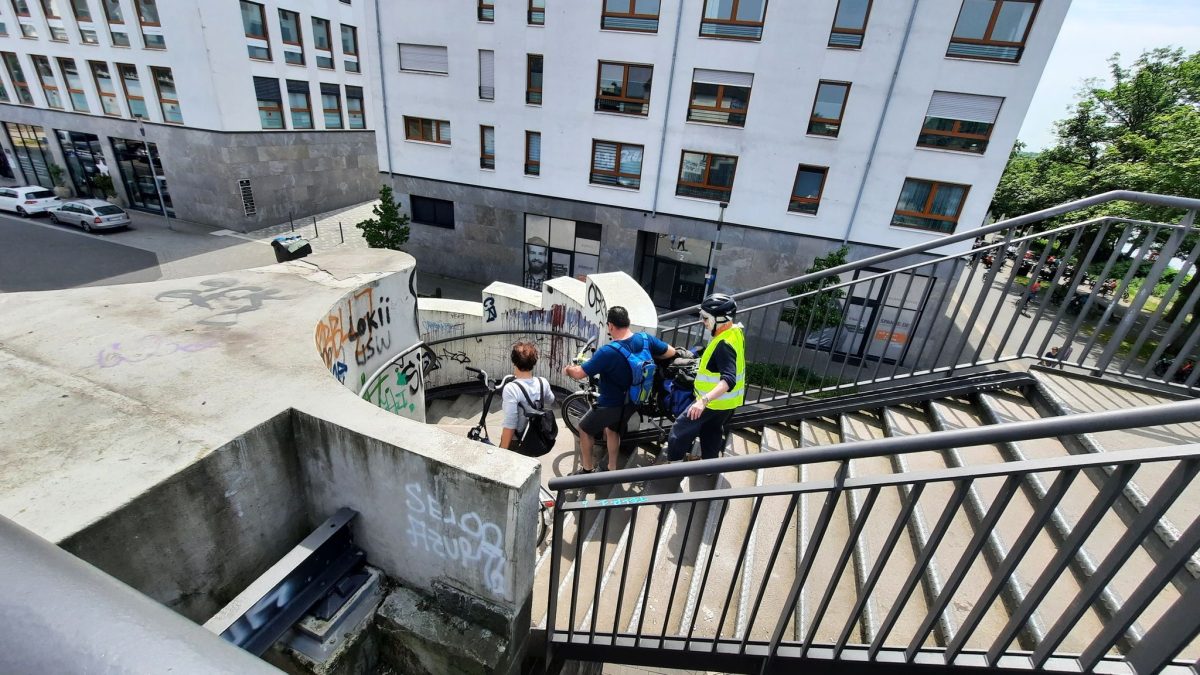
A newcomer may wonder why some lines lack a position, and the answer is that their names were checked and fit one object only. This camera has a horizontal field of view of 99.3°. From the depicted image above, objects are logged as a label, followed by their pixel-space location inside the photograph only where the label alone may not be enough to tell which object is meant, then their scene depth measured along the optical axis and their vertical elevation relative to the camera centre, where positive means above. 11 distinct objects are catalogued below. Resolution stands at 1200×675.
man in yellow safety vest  4.00 -1.74
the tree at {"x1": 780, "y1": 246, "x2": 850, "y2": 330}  12.84 -3.48
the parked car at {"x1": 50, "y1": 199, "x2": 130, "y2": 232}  19.73 -4.87
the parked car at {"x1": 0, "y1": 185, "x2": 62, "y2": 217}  20.56 -4.74
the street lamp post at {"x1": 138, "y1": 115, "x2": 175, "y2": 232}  20.52 -3.43
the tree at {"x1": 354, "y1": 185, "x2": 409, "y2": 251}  16.80 -3.61
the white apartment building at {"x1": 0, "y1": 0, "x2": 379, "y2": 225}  18.91 -0.42
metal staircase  1.89 -1.81
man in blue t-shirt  4.39 -2.00
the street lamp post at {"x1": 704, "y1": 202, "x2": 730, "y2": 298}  15.58 -3.47
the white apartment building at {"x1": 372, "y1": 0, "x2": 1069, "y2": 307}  12.77 +0.42
